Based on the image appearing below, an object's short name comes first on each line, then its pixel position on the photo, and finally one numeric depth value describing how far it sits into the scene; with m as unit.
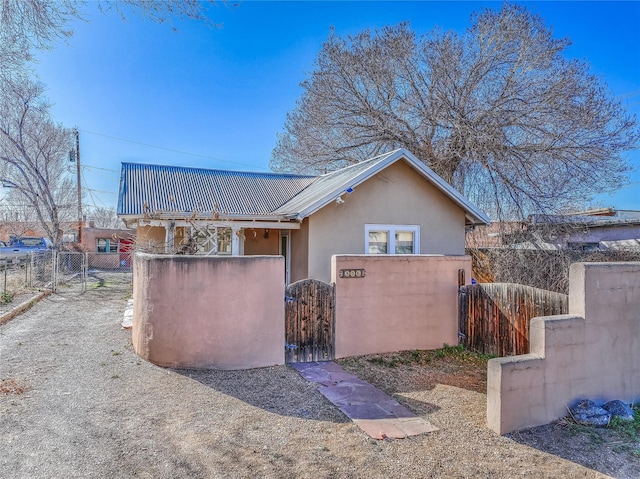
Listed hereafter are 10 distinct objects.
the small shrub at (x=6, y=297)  12.45
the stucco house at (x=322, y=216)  10.84
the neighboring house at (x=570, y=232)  14.52
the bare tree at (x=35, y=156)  20.69
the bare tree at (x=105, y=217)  55.25
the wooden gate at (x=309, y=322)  7.45
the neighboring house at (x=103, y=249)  29.06
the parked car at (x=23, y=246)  23.69
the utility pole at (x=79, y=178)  25.62
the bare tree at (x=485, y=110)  15.61
